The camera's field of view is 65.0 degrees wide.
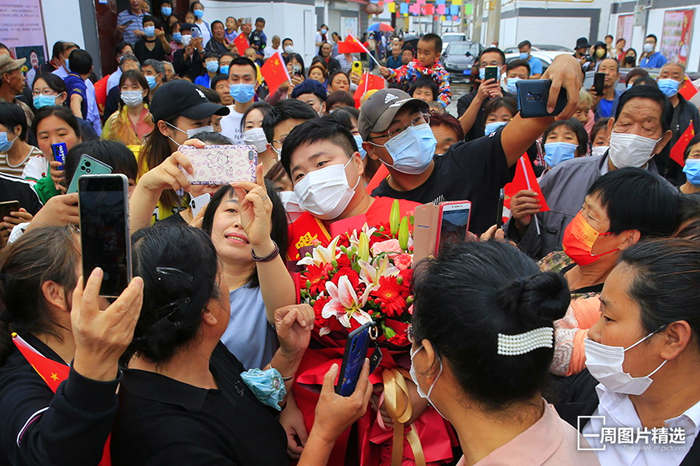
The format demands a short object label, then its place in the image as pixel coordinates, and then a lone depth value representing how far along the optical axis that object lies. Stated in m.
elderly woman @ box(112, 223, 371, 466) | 1.52
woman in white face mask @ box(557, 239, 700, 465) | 1.67
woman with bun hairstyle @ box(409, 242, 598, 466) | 1.34
